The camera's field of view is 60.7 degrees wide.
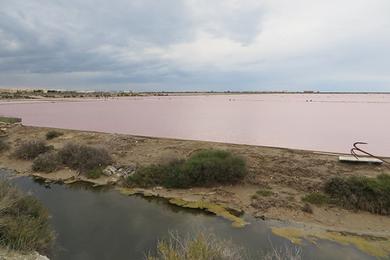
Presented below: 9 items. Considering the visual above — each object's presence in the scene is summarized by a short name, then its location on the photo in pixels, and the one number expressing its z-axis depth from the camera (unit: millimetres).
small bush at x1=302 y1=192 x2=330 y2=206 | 9758
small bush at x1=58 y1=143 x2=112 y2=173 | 13367
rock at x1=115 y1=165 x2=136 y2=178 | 12652
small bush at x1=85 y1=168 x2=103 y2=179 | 12680
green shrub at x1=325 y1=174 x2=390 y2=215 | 9266
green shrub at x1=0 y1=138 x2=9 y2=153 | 17031
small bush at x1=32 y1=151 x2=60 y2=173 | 13509
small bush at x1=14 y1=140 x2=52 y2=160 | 15208
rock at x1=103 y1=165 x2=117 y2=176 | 12875
